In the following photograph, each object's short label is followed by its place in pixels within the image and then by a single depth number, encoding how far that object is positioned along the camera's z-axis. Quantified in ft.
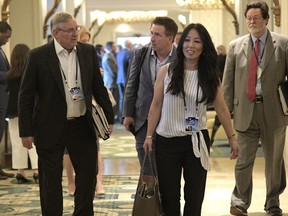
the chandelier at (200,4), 56.03
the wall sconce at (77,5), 46.89
